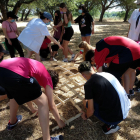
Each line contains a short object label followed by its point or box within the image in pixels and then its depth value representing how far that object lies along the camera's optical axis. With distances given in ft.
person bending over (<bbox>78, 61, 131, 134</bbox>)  5.19
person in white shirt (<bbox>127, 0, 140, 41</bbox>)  10.45
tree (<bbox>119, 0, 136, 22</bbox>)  84.89
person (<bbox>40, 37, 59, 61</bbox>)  15.01
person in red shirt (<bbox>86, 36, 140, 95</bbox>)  7.08
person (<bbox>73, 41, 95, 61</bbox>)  10.35
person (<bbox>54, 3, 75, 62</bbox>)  12.89
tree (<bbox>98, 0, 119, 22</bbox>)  86.85
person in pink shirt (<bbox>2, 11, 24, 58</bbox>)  12.62
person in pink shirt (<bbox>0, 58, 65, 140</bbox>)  4.51
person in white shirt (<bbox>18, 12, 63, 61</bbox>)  10.05
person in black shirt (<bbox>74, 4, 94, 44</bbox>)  14.09
